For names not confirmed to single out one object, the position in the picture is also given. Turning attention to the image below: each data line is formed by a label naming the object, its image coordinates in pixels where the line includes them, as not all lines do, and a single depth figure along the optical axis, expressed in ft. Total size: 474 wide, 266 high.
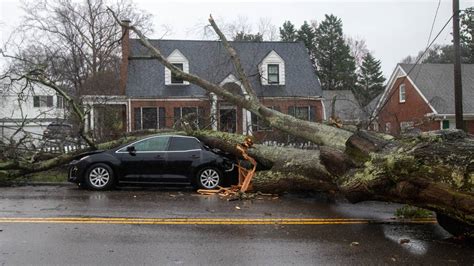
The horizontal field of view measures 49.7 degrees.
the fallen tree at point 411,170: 21.21
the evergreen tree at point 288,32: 209.34
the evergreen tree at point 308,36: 201.87
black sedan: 40.57
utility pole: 49.00
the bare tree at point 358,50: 231.30
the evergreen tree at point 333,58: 191.72
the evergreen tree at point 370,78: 199.82
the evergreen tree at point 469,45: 167.53
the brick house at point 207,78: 95.86
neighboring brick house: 99.76
